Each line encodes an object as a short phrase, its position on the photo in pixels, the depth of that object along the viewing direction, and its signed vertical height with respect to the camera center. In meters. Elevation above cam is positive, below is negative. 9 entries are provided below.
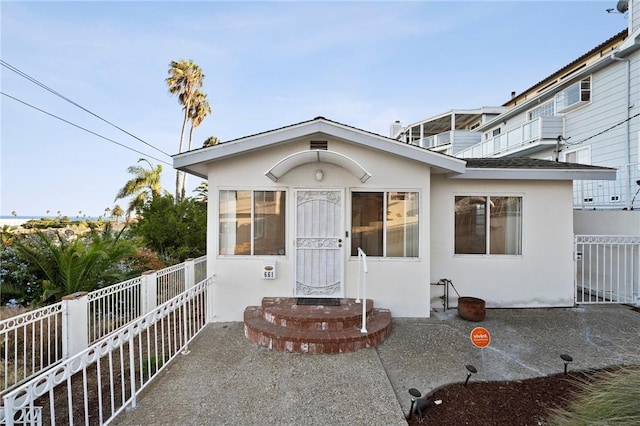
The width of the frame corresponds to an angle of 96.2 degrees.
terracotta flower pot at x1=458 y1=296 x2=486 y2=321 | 5.72 -1.92
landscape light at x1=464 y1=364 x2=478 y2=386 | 3.32 -1.83
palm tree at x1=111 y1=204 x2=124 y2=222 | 26.95 +0.28
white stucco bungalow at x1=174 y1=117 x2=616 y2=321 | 5.78 -0.15
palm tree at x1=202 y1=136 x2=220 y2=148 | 23.14 +5.97
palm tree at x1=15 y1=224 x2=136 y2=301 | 5.44 -0.95
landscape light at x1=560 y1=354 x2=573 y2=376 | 3.70 -1.90
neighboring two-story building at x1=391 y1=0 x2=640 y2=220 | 9.34 +3.73
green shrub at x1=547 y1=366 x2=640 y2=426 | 2.26 -1.60
